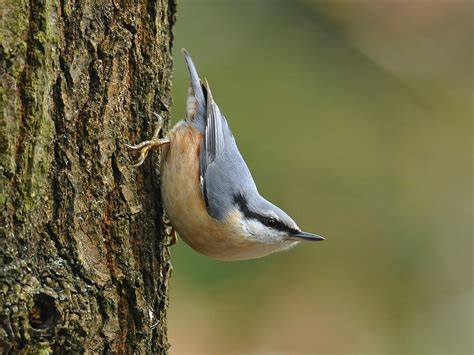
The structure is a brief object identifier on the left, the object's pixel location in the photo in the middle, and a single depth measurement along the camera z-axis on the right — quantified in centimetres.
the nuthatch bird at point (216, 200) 651
